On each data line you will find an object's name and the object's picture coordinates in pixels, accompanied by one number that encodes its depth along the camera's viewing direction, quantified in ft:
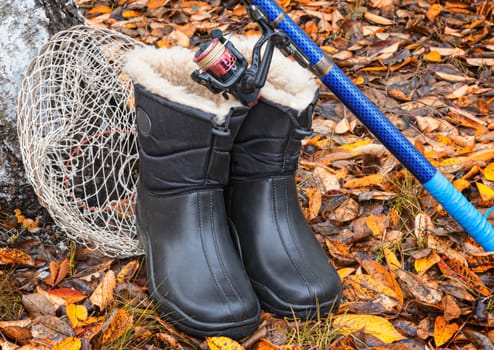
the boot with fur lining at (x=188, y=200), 4.87
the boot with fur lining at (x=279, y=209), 4.98
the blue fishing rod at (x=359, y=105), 4.88
